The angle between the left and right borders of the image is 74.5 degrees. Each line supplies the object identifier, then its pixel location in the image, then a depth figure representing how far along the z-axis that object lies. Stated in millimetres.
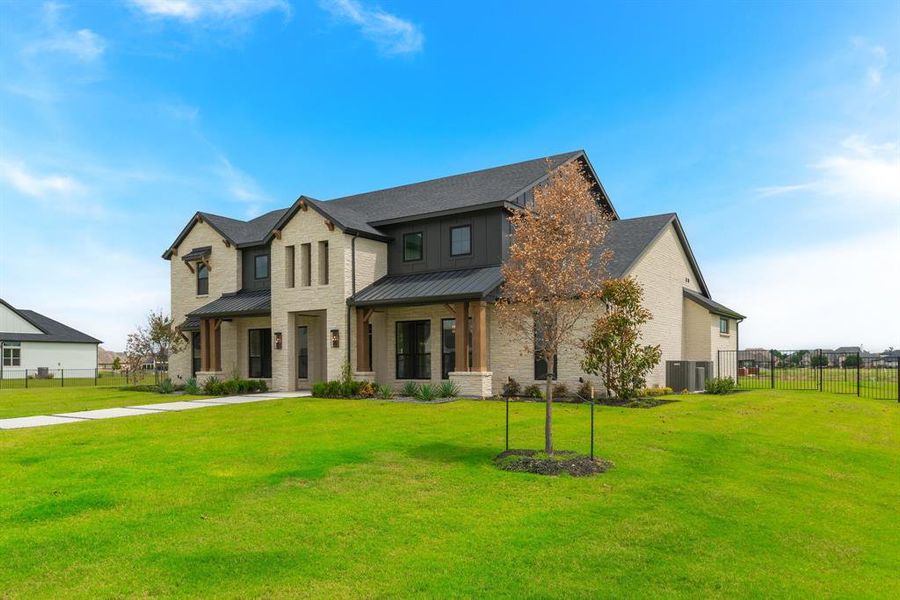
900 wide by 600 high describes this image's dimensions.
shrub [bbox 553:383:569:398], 20828
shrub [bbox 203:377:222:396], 26219
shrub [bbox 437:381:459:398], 20991
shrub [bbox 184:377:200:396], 26939
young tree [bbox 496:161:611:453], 10367
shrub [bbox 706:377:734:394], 24203
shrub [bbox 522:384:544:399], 20984
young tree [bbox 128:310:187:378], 30375
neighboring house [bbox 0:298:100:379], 49094
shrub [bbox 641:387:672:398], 21873
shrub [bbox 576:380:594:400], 20484
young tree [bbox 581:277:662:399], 19375
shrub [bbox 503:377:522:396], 21744
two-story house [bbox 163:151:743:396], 22422
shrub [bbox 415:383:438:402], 20422
